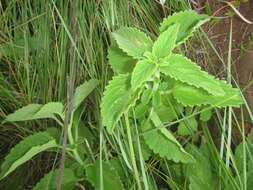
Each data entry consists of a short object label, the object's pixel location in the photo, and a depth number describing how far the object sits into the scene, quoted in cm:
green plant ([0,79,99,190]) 51
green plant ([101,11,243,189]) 41
